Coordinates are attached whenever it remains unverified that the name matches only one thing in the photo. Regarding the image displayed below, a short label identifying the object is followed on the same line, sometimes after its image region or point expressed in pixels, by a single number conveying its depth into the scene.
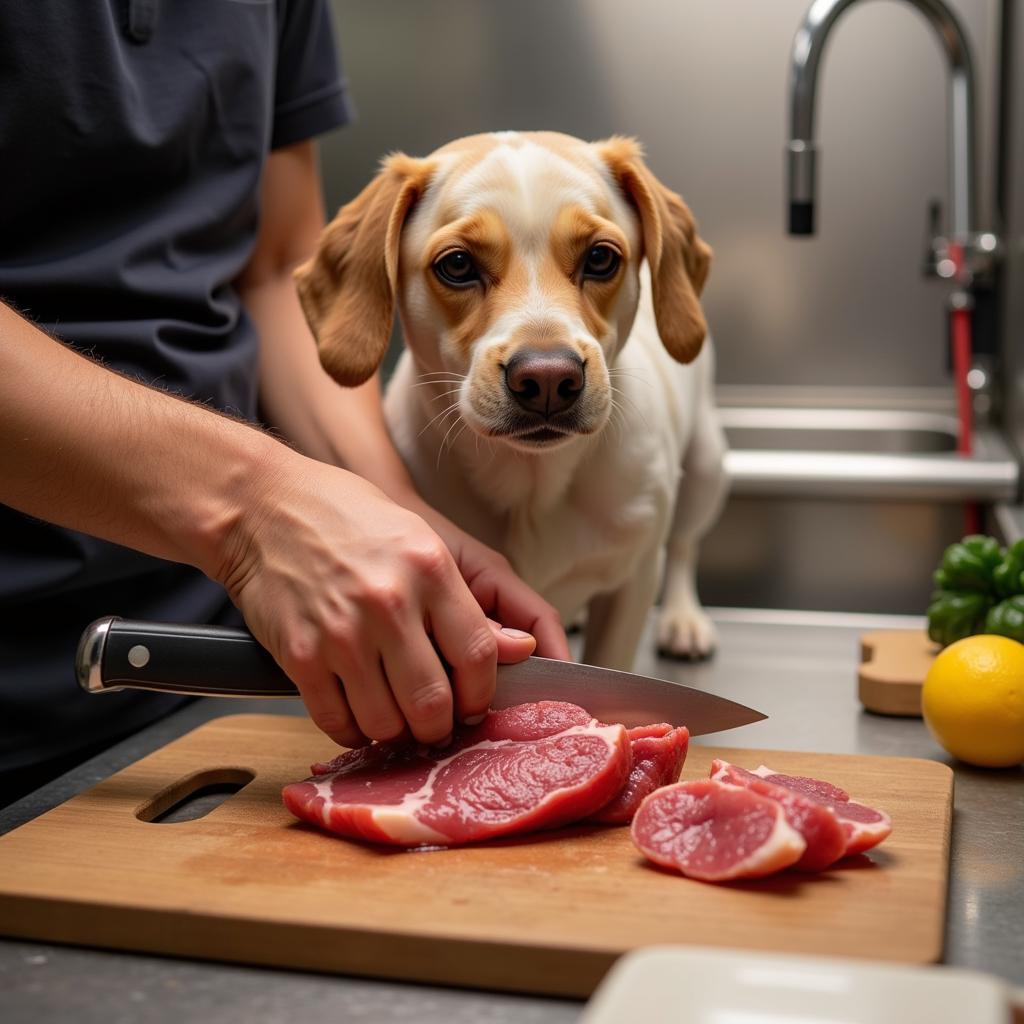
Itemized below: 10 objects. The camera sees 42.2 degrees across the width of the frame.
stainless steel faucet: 1.80
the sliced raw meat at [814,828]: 0.89
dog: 1.32
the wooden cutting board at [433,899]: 0.82
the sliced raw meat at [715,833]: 0.88
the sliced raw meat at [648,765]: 1.03
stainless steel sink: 2.10
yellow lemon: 1.14
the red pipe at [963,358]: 2.24
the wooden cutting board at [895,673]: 1.38
